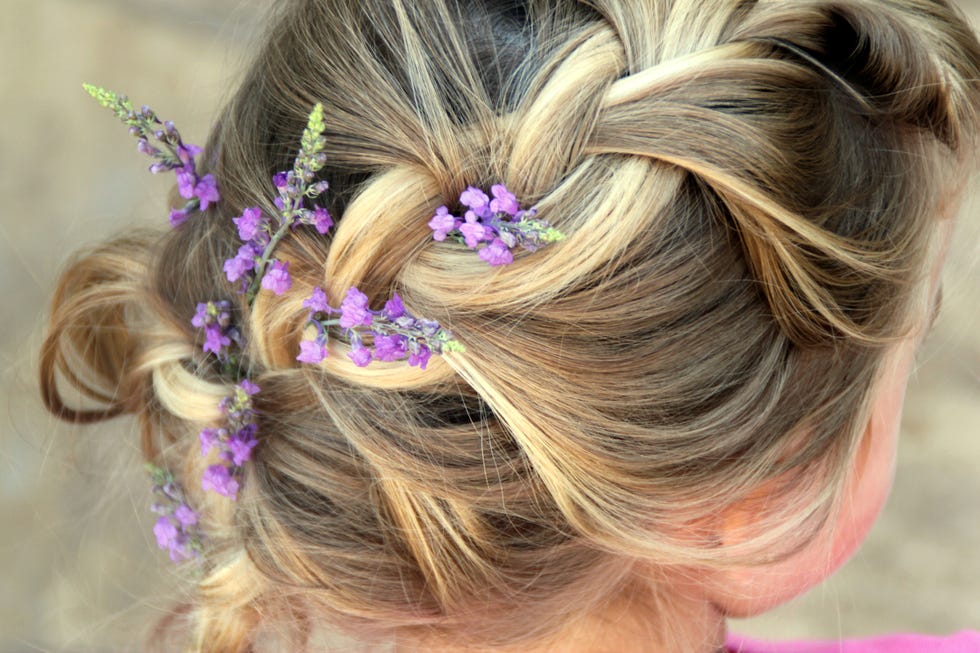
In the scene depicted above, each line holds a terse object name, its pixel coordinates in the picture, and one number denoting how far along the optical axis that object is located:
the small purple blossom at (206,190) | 0.53
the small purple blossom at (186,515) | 0.56
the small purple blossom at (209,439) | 0.53
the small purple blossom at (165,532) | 0.56
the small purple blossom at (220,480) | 0.53
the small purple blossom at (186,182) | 0.53
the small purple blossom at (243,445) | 0.52
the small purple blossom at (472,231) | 0.49
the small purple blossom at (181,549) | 0.56
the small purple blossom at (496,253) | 0.48
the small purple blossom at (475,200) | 0.49
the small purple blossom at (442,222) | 0.49
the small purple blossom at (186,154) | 0.53
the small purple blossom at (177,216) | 0.54
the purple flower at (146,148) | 0.52
